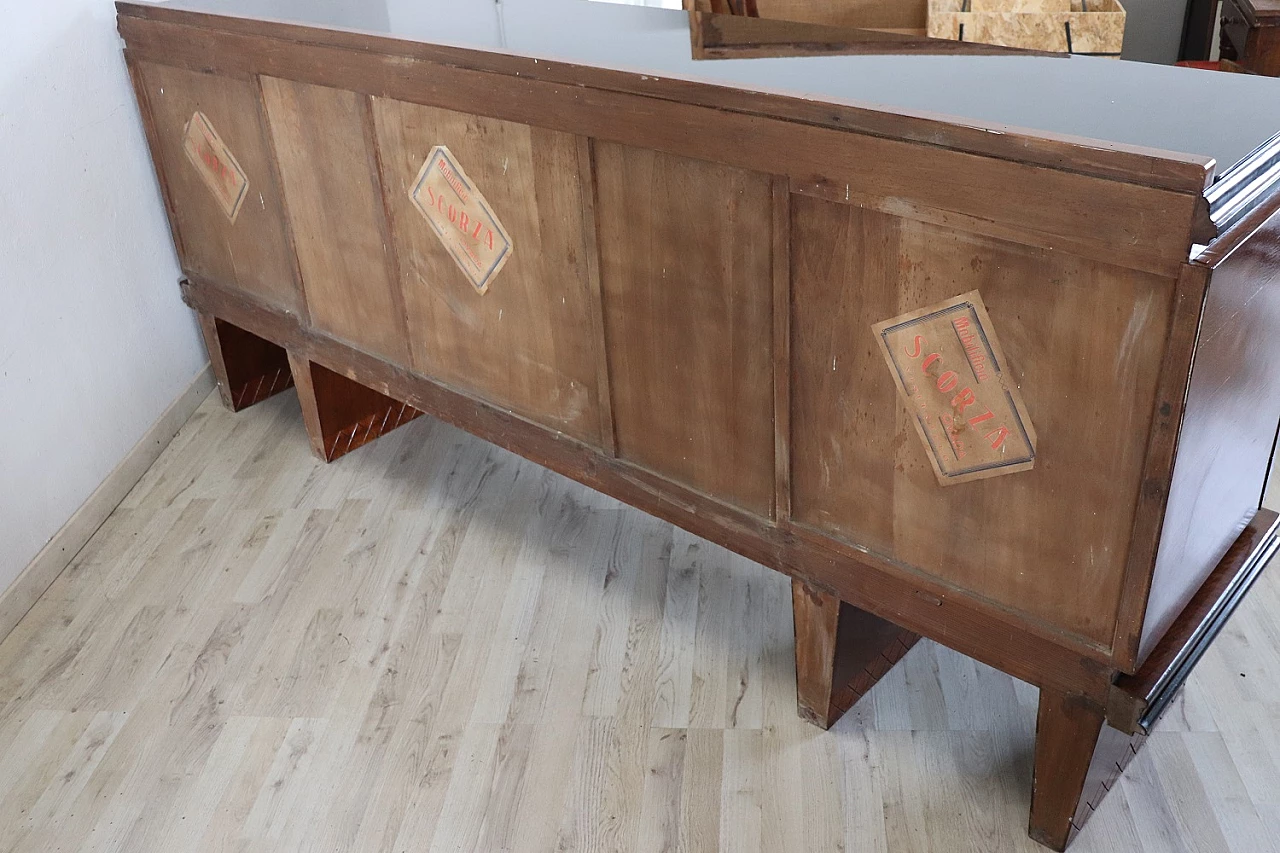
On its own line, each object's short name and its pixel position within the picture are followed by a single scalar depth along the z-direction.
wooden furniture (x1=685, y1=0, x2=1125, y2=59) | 1.60
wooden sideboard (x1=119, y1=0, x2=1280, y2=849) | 1.14
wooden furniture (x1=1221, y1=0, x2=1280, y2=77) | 2.79
